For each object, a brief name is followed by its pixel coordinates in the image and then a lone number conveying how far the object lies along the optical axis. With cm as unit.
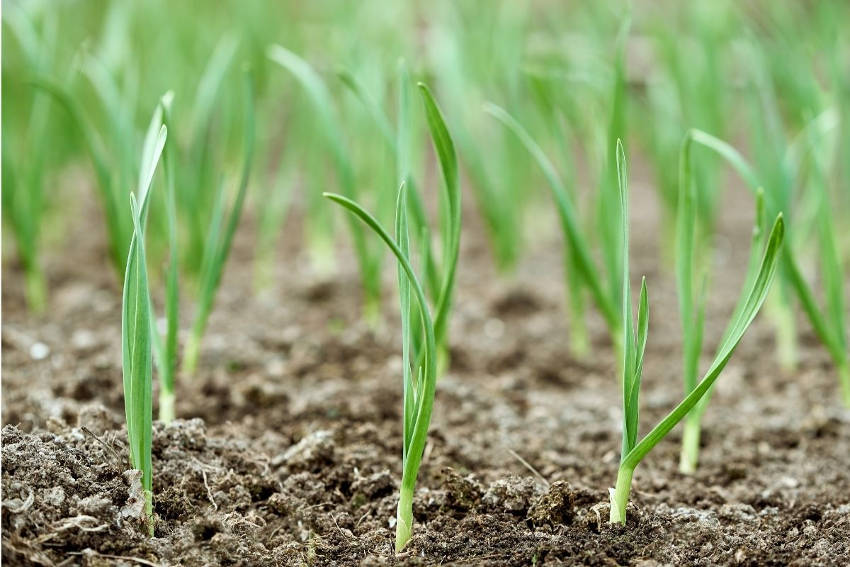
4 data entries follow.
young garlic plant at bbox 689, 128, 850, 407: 132
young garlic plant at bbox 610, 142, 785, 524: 118
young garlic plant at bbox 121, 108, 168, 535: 118
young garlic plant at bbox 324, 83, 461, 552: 116
